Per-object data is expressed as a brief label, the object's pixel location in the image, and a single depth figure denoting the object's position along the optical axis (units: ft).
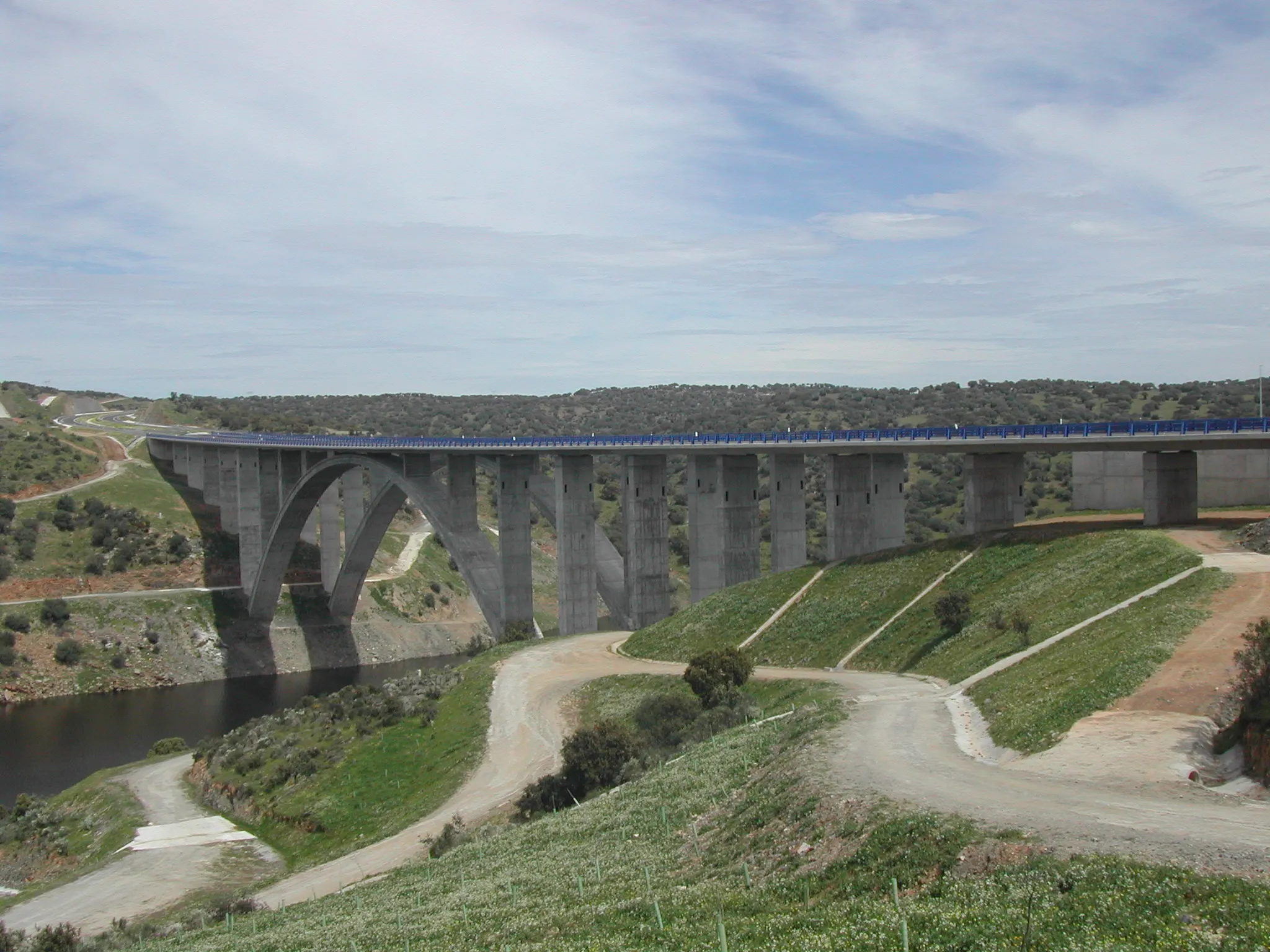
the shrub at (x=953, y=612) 140.87
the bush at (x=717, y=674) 135.33
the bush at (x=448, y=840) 104.35
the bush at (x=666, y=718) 124.67
